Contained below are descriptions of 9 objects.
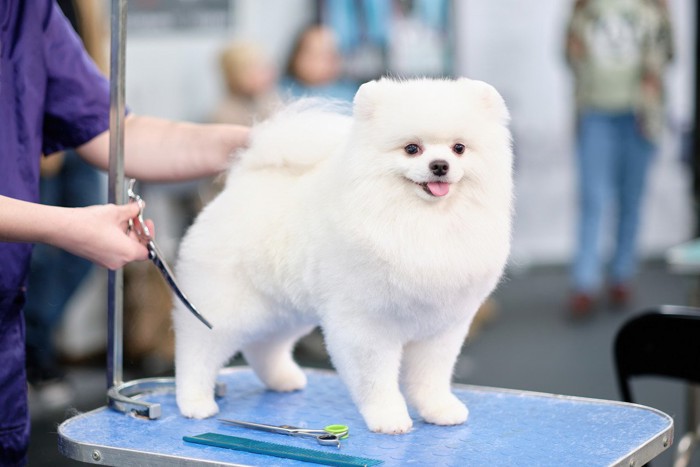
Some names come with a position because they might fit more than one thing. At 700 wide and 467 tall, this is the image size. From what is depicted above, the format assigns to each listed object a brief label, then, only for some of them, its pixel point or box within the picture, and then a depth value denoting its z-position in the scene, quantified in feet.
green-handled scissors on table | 8.46
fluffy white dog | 8.20
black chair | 11.87
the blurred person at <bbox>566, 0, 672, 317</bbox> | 30.10
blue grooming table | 8.14
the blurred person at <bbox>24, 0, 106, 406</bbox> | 22.47
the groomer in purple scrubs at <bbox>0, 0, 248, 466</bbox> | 8.38
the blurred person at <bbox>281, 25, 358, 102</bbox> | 29.42
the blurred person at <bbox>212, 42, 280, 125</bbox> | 27.13
